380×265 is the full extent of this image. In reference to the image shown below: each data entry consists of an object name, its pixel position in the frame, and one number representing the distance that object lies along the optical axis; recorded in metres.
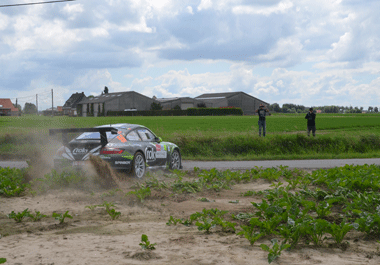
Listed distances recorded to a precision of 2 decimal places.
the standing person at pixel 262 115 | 22.41
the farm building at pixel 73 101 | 137.62
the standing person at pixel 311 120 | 23.44
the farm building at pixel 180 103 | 118.81
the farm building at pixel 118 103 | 107.81
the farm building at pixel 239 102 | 123.06
